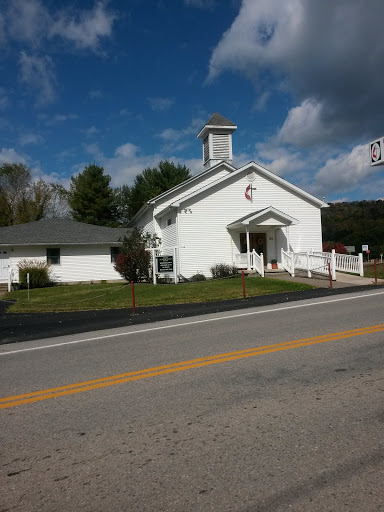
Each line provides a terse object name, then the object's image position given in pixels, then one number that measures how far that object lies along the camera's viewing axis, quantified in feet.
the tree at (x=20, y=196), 166.61
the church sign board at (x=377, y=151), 31.63
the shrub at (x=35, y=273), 90.07
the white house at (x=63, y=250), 94.79
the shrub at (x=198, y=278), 79.82
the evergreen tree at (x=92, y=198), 179.63
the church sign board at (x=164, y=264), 71.30
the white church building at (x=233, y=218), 81.46
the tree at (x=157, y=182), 183.93
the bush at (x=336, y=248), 114.83
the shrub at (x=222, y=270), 79.00
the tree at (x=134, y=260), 80.79
